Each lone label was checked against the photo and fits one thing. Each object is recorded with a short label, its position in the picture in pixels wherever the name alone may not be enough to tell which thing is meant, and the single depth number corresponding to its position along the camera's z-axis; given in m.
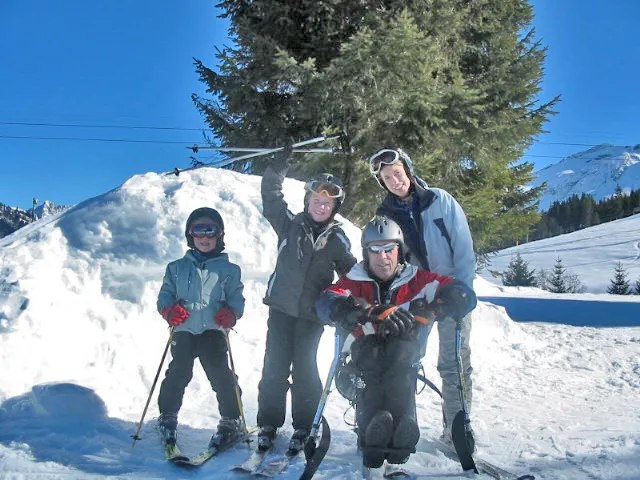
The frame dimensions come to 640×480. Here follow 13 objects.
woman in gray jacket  3.69
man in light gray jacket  3.62
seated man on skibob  3.01
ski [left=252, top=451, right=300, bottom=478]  3.17
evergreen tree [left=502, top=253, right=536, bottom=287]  34.41
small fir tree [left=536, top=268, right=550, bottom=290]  38.94
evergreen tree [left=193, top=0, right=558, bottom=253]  8.39
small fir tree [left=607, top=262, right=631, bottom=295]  32.72
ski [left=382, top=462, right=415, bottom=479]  3.09
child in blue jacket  3.72
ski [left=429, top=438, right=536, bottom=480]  3.04
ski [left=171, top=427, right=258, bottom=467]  3.30
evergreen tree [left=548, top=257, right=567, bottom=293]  32.42
